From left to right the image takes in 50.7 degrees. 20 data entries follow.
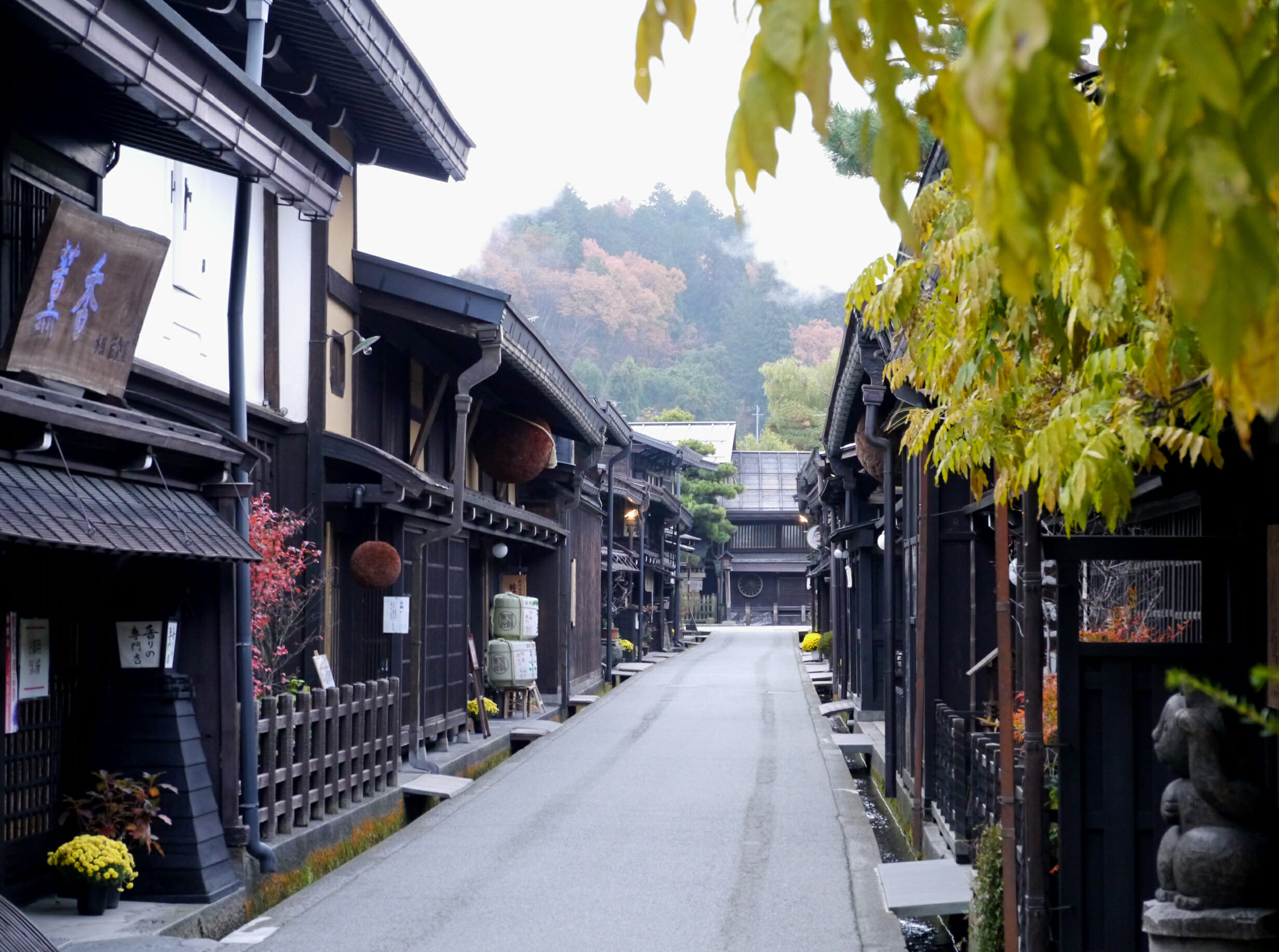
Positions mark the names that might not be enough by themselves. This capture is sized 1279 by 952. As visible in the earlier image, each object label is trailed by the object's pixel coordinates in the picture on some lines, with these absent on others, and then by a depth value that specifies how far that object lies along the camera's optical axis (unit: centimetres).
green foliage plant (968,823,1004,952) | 689
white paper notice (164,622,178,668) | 876
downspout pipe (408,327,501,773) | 1459
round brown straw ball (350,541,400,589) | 1374
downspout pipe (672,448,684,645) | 4800
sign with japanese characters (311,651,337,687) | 1270
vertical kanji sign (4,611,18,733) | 779
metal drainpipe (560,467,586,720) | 2336
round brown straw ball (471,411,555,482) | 2023
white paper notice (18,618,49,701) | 816
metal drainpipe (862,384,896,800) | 1398
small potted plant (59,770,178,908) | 823
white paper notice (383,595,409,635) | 1424
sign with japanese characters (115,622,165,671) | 861
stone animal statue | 433
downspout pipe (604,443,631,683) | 3053
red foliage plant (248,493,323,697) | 1105
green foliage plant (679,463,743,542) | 5466
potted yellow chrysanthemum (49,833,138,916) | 783
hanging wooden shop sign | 752
